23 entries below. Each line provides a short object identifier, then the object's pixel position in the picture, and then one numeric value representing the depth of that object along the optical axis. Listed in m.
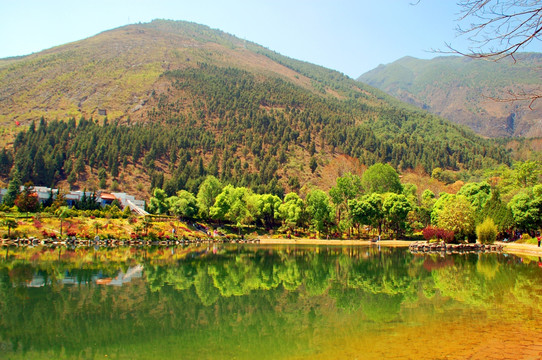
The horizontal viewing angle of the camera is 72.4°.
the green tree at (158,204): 75.12
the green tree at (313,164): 117.29
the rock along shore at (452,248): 47.56
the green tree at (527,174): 86.76
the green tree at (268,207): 78.38
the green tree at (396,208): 67.88
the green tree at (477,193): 64.19
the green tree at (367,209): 68.81
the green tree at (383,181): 86.12
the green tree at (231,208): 73.69
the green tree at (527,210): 50.97
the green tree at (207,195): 78.38
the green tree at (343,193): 76.19
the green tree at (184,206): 71.50
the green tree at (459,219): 52.62
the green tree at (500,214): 52.59
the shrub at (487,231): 49.19
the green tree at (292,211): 73.47
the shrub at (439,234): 52.50
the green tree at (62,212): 48.77
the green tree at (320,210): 72.00
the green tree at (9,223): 43.12
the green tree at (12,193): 57.72
